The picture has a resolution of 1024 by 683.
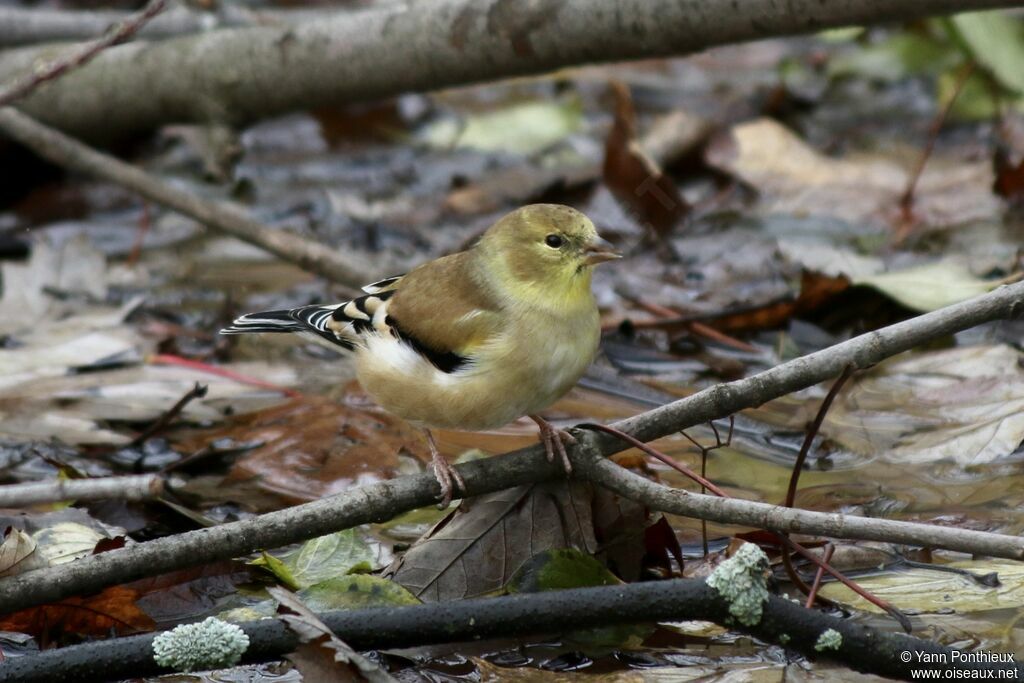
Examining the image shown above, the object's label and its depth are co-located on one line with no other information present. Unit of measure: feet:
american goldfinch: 25.68
